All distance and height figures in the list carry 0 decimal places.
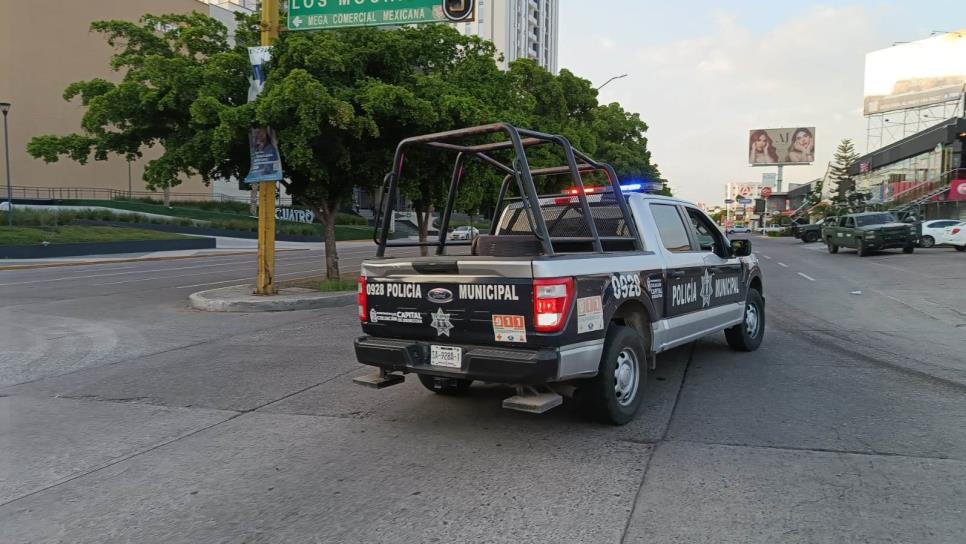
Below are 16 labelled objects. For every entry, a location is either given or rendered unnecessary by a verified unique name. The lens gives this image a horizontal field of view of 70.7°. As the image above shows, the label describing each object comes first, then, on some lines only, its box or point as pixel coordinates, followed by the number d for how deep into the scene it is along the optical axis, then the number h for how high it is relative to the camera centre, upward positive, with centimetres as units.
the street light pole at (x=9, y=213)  3241 +30
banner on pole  1313 +145
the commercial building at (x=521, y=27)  10356 +3253
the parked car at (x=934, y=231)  3111 +8
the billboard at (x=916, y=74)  5928 +1466
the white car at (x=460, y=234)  4757 -58
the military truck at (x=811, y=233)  4297 -12
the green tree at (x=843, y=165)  6619 +672
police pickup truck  475 -56
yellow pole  1348 +2
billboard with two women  10611 +1327
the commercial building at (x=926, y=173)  4550 +466
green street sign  1060 +345
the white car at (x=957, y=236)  2900 -12
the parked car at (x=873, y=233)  2605 -5
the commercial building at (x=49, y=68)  4616 +1077
